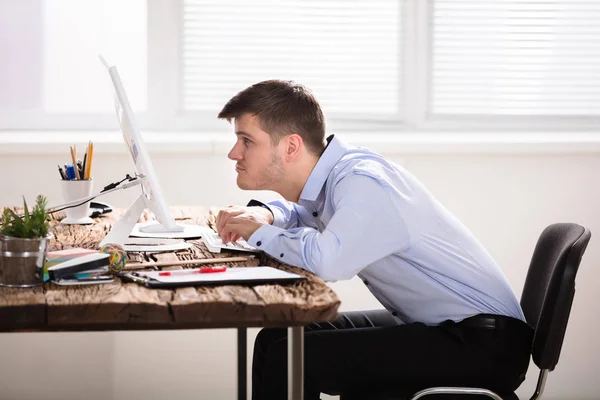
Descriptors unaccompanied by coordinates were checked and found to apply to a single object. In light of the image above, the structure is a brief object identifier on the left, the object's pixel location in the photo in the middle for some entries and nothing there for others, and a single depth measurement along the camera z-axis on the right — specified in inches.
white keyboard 134.4
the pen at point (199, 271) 120.1
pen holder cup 155.1
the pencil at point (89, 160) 156.7
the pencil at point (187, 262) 124.4
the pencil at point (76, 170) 157.2
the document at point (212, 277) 115.5
